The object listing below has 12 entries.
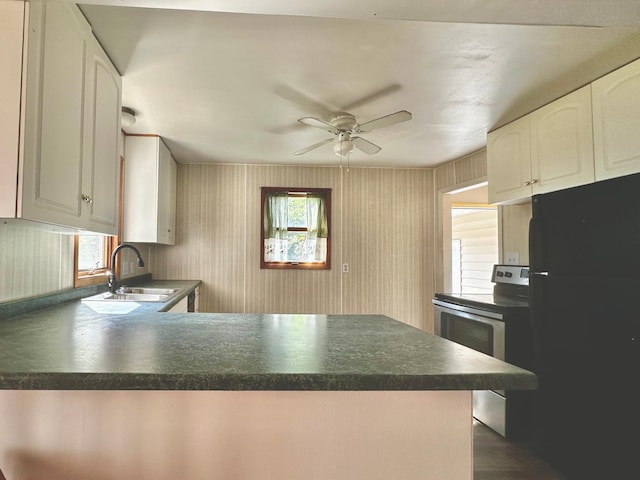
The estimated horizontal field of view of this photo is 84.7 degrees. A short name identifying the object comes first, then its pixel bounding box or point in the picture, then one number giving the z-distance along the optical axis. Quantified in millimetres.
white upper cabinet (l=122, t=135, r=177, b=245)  2955
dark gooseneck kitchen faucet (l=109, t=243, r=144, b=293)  2393
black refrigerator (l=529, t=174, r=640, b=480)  1570
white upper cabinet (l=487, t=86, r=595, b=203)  2064
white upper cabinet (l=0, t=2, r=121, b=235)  1113
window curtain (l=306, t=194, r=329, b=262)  4027
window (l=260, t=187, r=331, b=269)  3971
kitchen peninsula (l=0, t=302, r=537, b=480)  915
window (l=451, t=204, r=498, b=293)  4812
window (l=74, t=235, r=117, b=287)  2235
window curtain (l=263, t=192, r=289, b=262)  3959
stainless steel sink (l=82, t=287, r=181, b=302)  2259
